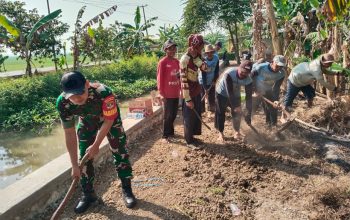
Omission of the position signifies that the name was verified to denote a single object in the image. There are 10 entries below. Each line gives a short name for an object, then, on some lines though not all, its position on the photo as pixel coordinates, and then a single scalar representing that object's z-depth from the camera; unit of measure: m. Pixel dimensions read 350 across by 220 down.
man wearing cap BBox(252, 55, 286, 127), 5.10
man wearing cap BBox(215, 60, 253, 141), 4.80
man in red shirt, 5.02
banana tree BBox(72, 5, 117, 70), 11.77
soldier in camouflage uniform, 2.63
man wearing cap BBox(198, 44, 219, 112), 6.42
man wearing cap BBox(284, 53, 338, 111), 5.40
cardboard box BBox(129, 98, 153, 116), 5.88
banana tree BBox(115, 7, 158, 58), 18.75
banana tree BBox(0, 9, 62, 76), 9.68
